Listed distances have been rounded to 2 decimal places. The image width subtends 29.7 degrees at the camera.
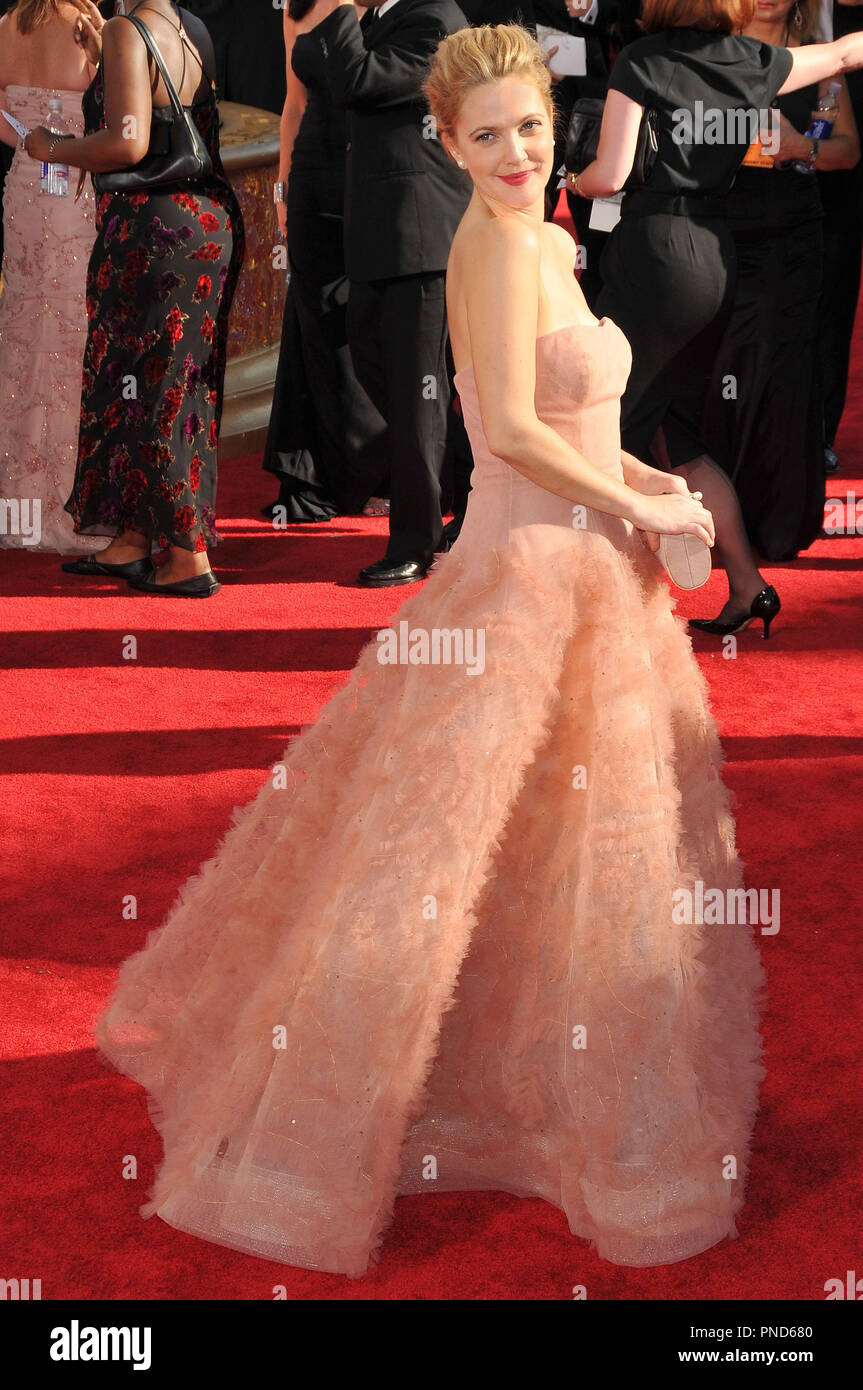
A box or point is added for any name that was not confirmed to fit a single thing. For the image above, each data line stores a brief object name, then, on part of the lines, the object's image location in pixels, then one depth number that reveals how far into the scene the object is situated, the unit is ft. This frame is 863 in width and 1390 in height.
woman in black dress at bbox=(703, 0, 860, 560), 17.63
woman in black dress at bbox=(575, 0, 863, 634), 15.35
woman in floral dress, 16.66
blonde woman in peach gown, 8.11
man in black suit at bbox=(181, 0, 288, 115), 37.88
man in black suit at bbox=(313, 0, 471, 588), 16.85
